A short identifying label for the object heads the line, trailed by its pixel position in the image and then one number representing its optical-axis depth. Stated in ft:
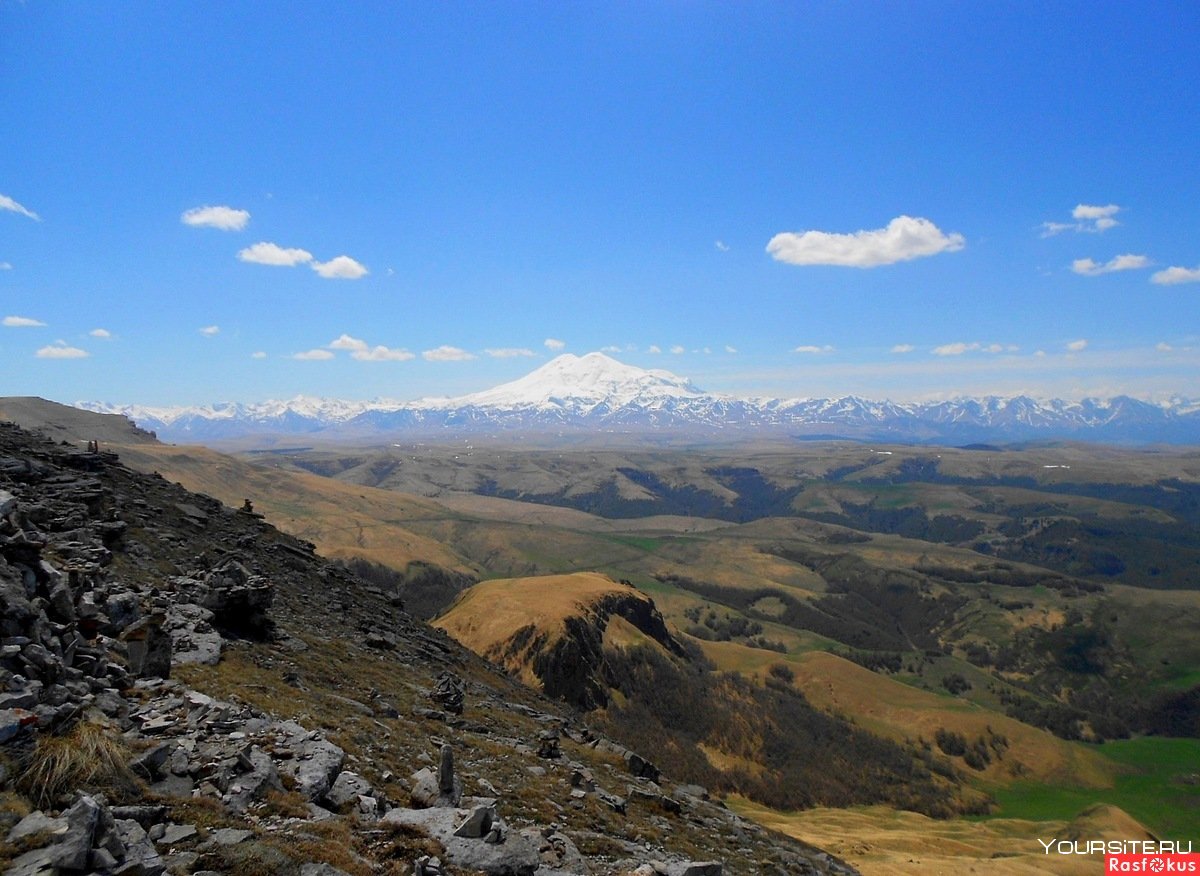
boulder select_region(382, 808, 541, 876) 59.93
